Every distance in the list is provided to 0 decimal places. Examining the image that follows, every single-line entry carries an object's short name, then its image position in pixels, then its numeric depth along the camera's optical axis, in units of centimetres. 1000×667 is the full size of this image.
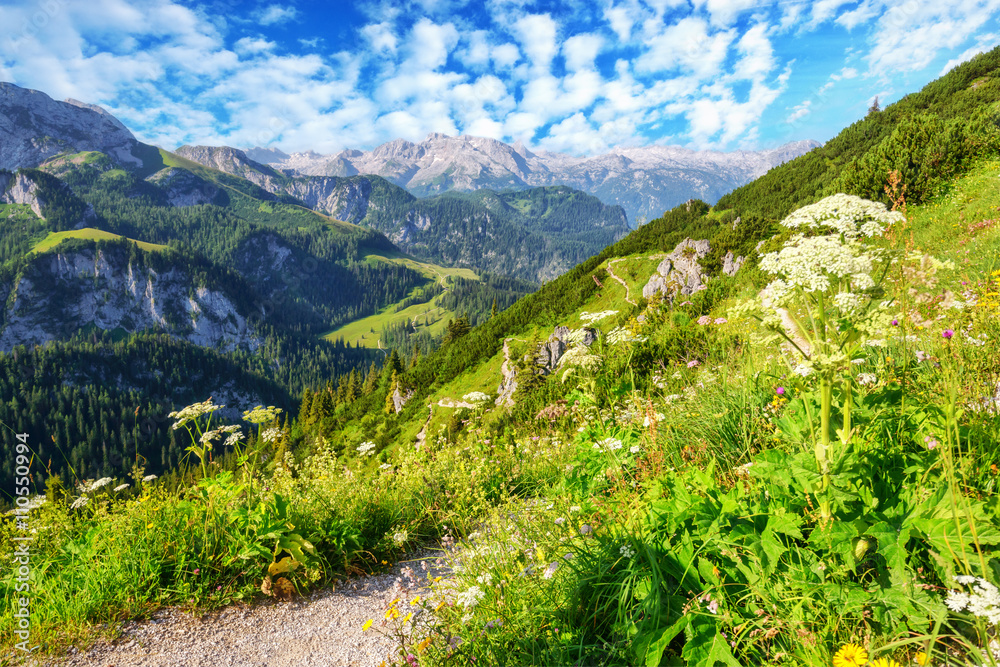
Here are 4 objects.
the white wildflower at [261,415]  556
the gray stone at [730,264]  3048
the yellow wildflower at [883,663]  198
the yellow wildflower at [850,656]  207
